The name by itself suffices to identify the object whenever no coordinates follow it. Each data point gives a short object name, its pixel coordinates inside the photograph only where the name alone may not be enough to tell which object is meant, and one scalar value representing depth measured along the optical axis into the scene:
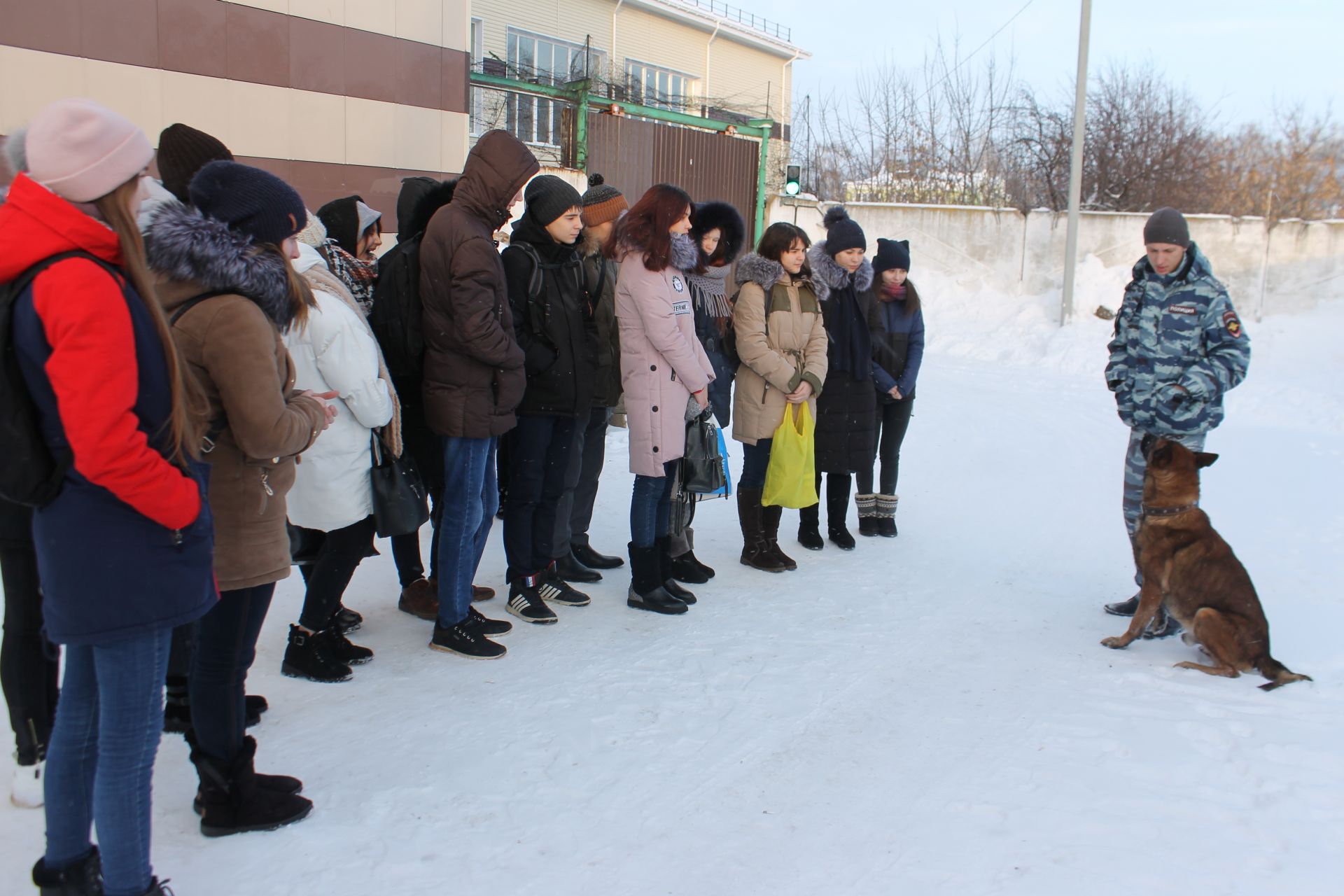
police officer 4.87
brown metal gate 14.45
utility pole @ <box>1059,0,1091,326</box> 16.00
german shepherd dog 4.38
